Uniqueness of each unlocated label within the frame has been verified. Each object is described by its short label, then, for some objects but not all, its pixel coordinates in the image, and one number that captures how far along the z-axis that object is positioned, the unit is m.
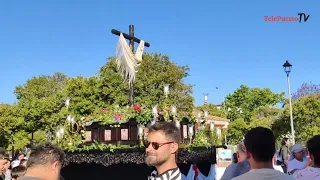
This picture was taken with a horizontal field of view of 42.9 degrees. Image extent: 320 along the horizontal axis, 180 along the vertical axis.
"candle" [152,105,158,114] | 9.82
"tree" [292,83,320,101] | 54.77
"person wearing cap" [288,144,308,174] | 6.94
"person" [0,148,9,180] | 5.32
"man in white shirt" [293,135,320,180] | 3.78
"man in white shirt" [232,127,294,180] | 2.73
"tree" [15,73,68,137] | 36.62
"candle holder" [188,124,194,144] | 10.77
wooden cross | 12.93
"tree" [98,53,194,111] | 33.44
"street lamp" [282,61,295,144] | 19.95
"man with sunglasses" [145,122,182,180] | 3.06
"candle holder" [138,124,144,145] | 9.72
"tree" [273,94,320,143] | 33.72
